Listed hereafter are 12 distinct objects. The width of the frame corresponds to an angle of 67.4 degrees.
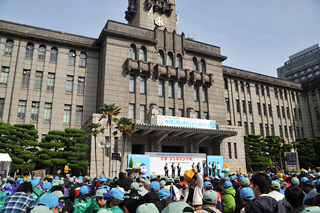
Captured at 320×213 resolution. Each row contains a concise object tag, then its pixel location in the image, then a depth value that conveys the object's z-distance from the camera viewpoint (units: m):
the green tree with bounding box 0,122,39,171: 25.67
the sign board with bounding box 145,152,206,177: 29.73
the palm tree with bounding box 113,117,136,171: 28.59
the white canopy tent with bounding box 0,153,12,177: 22.25
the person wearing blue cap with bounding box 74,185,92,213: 5.53
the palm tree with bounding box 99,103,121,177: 28.94
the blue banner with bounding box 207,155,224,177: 32.85
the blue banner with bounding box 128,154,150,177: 27.82
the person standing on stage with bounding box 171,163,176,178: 29.48
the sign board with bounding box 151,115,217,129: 31.83
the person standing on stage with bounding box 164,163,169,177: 29.23
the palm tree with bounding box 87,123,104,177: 28.68
